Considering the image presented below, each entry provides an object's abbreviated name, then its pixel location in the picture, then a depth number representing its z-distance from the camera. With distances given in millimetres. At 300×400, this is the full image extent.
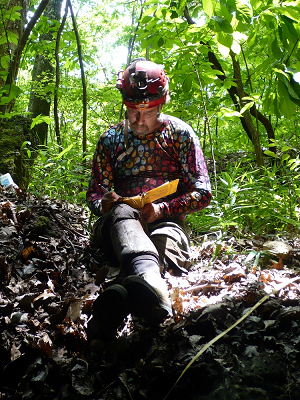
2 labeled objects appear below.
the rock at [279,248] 2336
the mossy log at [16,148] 3914
